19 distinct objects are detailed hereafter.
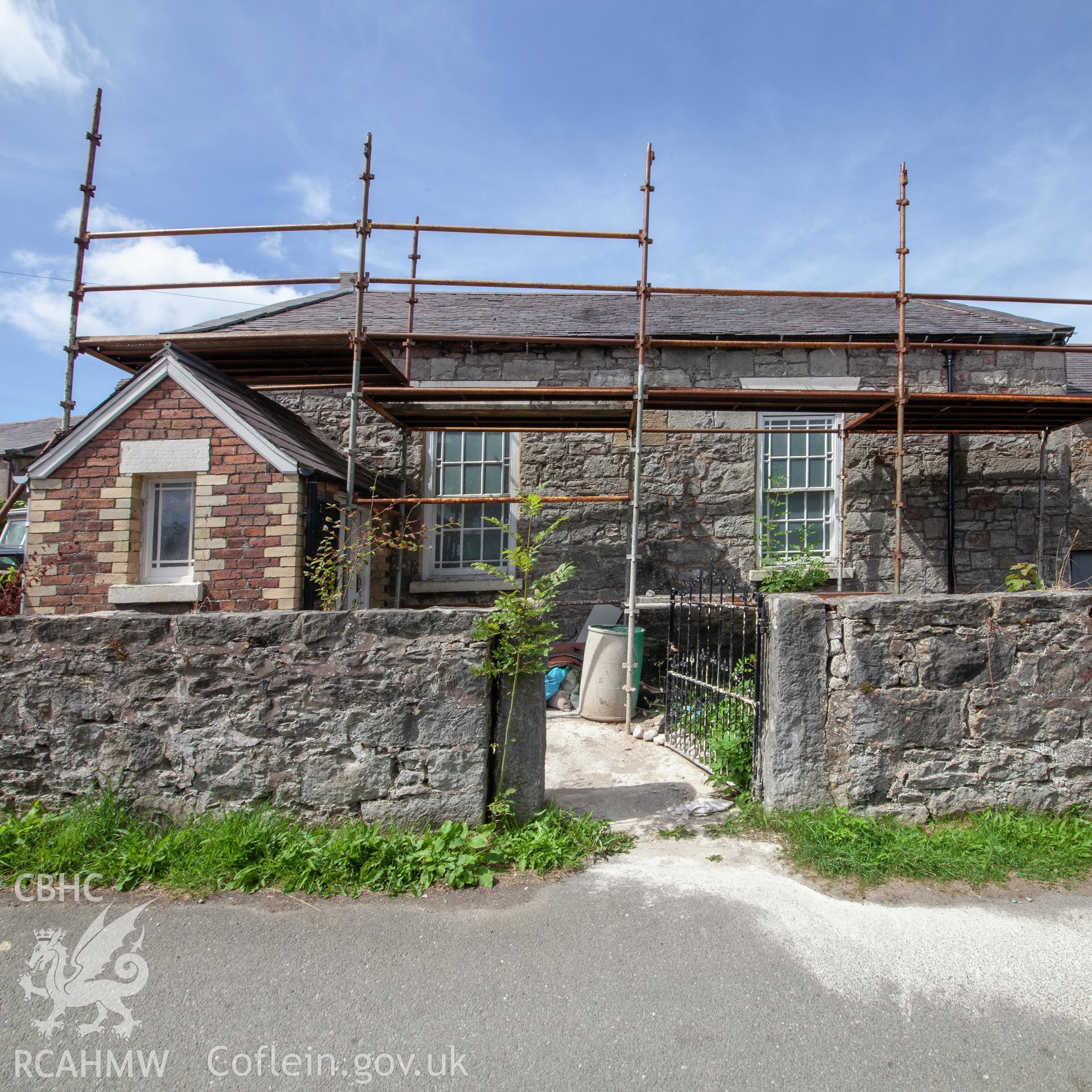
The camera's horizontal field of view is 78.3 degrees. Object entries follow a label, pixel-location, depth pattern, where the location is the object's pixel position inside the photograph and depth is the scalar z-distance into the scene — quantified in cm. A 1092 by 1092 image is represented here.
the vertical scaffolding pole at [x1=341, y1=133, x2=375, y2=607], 659
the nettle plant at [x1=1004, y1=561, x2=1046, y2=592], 453
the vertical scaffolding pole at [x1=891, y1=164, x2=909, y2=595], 691
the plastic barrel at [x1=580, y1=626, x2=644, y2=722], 654
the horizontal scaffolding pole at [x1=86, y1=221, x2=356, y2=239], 703
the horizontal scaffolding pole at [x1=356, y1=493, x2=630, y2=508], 664
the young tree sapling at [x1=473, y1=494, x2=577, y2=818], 374
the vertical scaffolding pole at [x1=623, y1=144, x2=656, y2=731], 630
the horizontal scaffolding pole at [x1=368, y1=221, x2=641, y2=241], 693
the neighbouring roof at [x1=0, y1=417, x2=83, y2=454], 1385
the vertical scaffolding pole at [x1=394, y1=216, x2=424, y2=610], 808
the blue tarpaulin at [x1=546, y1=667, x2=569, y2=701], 709
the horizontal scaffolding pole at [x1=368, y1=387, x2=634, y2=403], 684
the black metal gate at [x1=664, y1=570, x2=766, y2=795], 447
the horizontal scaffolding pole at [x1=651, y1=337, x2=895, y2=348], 723
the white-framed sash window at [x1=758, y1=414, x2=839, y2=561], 875
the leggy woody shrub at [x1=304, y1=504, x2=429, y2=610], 577
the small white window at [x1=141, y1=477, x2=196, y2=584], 678
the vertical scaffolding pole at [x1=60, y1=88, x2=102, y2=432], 723
